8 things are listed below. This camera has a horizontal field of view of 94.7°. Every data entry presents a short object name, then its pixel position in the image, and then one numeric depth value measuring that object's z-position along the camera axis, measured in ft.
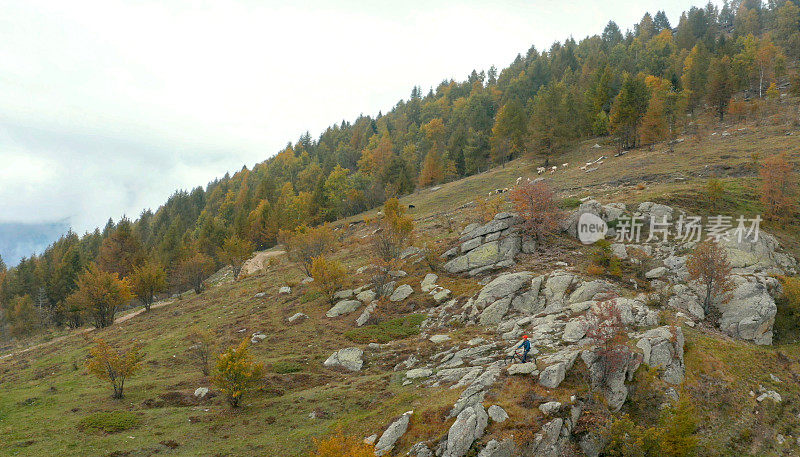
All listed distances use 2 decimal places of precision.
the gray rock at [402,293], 125.18
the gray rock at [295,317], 125.81
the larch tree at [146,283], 191.01
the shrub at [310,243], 172.24
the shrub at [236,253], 232.53
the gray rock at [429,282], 125.18
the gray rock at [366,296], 128.77
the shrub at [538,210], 126.72
